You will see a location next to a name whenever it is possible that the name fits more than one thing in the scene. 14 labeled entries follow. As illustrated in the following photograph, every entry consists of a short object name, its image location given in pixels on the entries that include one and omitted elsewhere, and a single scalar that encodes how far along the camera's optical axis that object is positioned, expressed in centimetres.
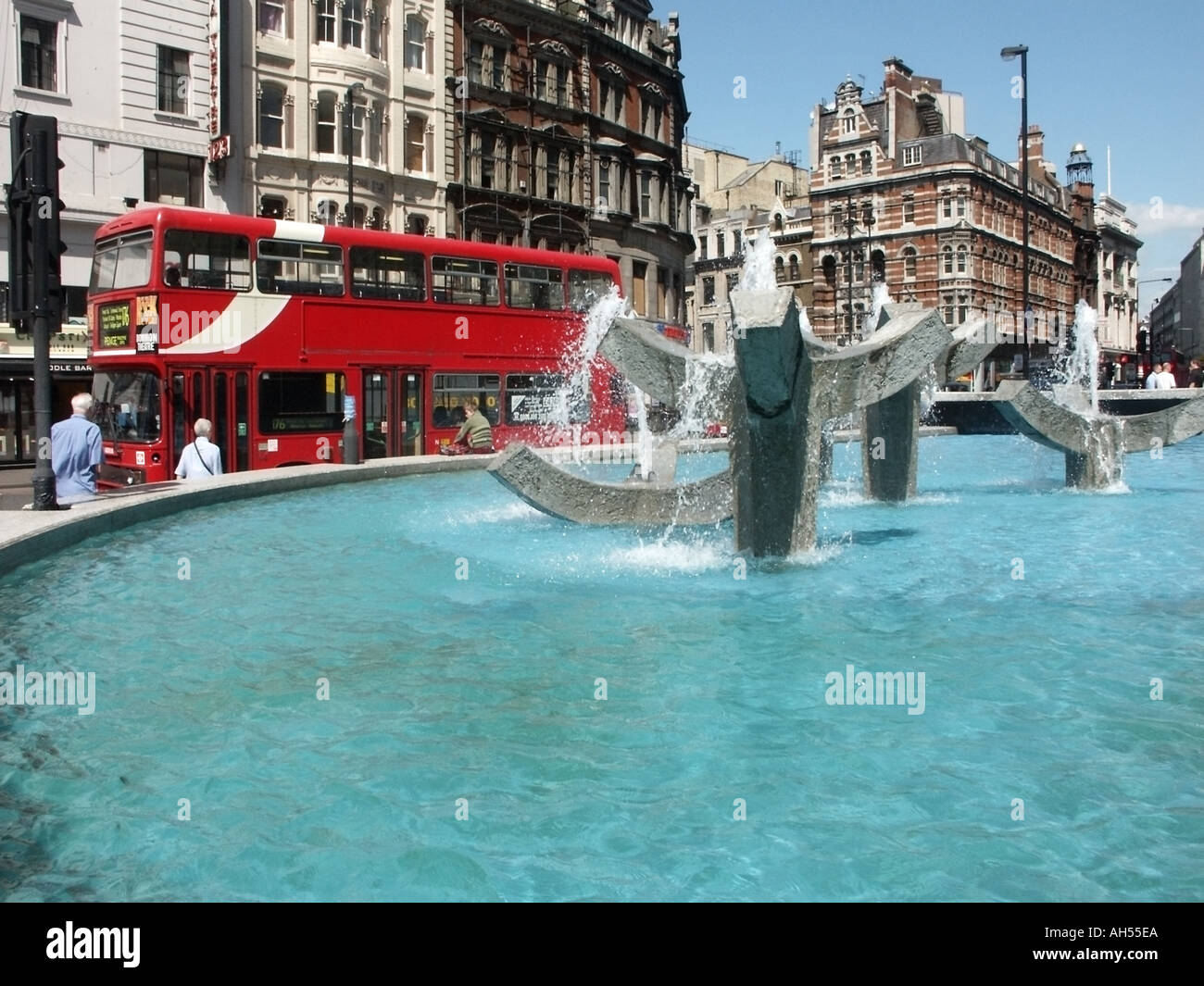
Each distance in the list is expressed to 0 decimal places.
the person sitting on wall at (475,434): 2200
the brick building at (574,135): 4119
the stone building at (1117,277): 10256
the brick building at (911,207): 7125
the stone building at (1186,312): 11906
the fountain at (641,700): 421
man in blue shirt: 1283
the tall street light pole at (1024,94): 3334
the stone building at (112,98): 2777
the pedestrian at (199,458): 1633
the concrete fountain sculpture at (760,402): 971
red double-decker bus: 1798
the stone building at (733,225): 7731
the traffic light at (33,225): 1116
